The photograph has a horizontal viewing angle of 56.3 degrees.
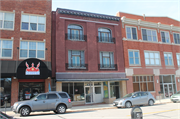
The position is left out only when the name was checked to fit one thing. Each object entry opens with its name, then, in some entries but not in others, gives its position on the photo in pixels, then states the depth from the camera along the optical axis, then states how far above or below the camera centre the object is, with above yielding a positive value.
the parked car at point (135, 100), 15.91 -2.06
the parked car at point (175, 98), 19.43 -2.31
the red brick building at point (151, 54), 23.34 +3.61
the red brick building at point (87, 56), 19.39 +2.91
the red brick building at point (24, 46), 16.69 +3.76
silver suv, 12.48 -1.80
